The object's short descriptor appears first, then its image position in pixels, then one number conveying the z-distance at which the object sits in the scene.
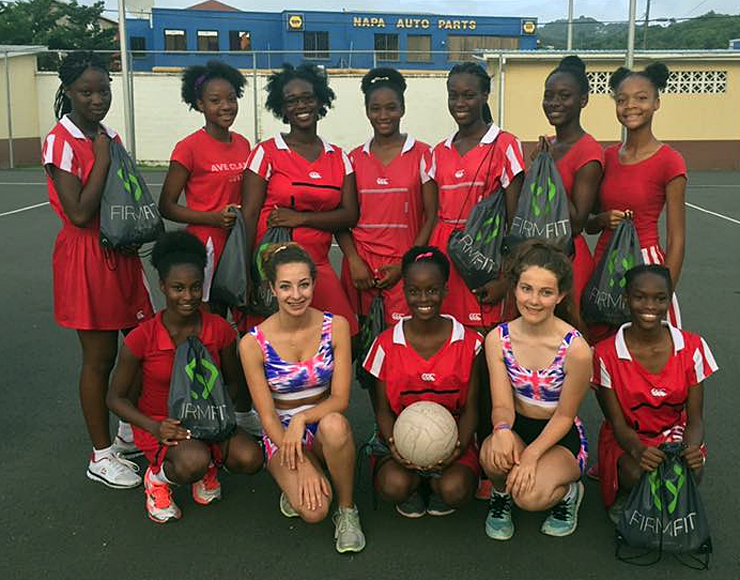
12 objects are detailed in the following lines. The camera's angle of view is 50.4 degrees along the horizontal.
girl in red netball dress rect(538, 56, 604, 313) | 3.89
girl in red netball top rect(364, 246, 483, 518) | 3.60
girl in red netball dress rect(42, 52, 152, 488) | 3.83
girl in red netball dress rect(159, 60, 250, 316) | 4.14
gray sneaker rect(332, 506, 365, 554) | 3.40
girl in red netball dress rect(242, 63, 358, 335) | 4.09
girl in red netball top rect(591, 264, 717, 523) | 3.51
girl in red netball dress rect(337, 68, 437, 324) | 4.16
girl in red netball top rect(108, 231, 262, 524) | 3.65
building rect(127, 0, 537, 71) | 41.94
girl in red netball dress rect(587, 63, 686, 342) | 3.83
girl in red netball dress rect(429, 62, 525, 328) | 3.96
